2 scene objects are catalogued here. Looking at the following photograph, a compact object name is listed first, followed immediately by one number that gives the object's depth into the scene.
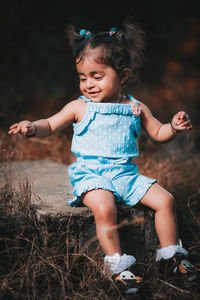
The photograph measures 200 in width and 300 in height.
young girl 2.06
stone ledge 2.16
